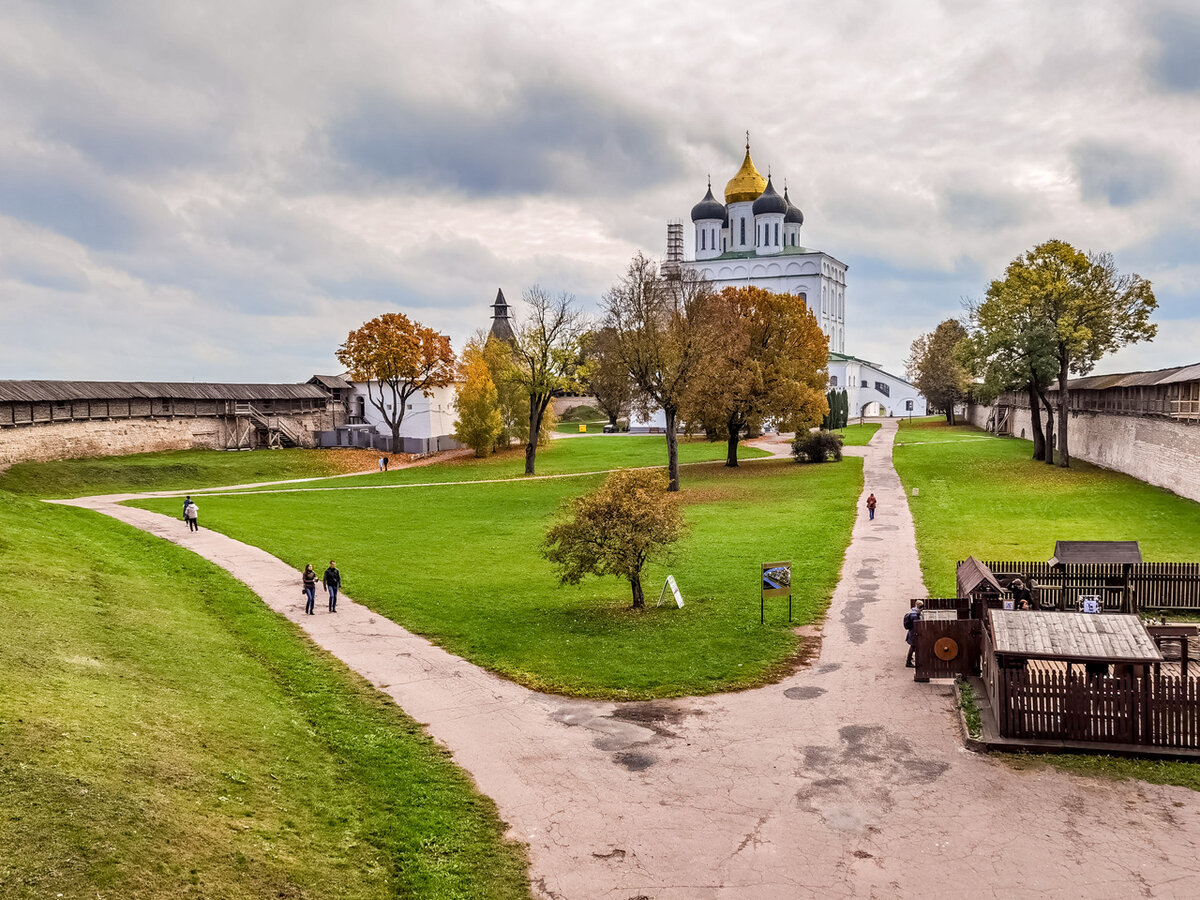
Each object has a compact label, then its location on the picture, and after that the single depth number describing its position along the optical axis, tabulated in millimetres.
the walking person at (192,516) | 32844
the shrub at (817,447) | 57875
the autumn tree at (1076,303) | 49375
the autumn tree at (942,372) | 88800
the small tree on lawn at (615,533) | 22391
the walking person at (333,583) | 22859
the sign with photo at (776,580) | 20922
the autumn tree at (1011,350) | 49094
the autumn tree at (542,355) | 59625
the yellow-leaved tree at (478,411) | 67625
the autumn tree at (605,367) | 48938
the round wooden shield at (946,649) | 16703
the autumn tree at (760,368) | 52906
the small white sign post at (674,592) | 22906
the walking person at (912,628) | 17156
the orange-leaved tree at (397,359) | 68812
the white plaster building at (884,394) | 113562
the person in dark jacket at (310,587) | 22562
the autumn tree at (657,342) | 47719
